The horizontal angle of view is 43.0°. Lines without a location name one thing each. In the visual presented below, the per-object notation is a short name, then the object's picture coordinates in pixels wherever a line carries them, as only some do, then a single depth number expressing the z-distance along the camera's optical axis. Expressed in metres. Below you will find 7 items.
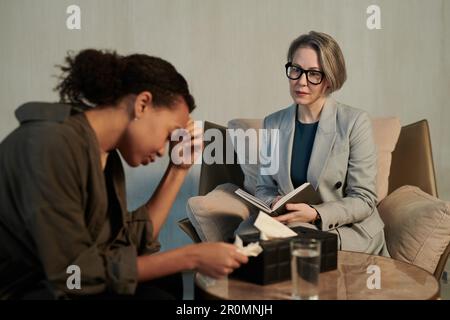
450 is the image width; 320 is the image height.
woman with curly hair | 1.25
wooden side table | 1.44
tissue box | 1.49
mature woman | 2.28
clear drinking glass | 1.39
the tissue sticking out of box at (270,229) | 1.56
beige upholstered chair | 2.70
